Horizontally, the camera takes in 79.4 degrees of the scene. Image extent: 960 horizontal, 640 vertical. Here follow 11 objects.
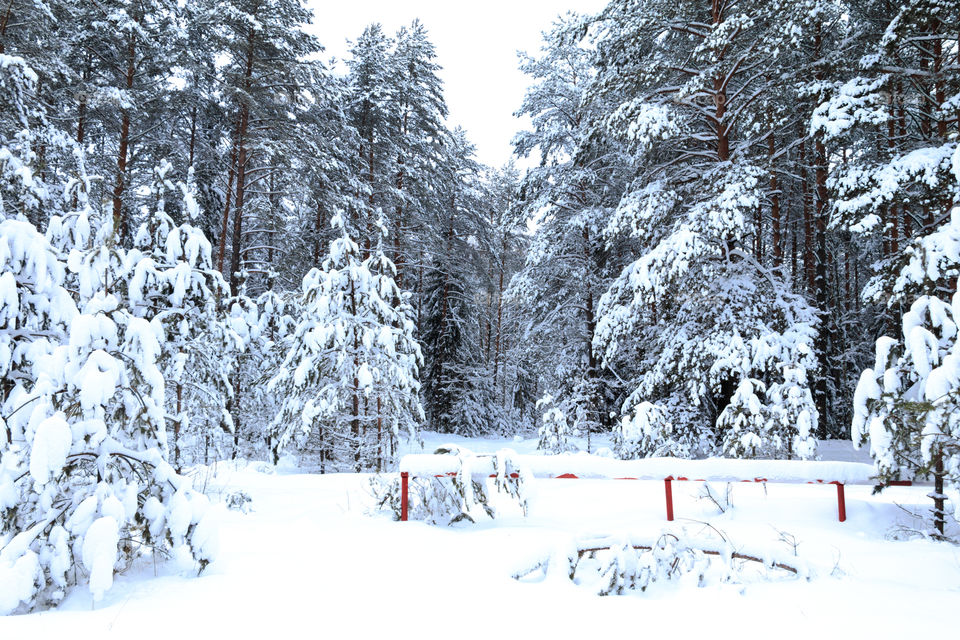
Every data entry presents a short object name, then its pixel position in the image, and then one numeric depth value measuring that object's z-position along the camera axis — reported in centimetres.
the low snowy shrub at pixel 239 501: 582
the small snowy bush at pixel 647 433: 930
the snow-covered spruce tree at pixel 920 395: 412
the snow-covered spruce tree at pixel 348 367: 973
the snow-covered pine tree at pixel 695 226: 949
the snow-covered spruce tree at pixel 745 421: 861
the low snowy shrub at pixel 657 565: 371
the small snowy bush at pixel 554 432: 1270
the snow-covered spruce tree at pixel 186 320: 679
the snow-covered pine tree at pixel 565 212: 1630
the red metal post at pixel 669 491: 547
